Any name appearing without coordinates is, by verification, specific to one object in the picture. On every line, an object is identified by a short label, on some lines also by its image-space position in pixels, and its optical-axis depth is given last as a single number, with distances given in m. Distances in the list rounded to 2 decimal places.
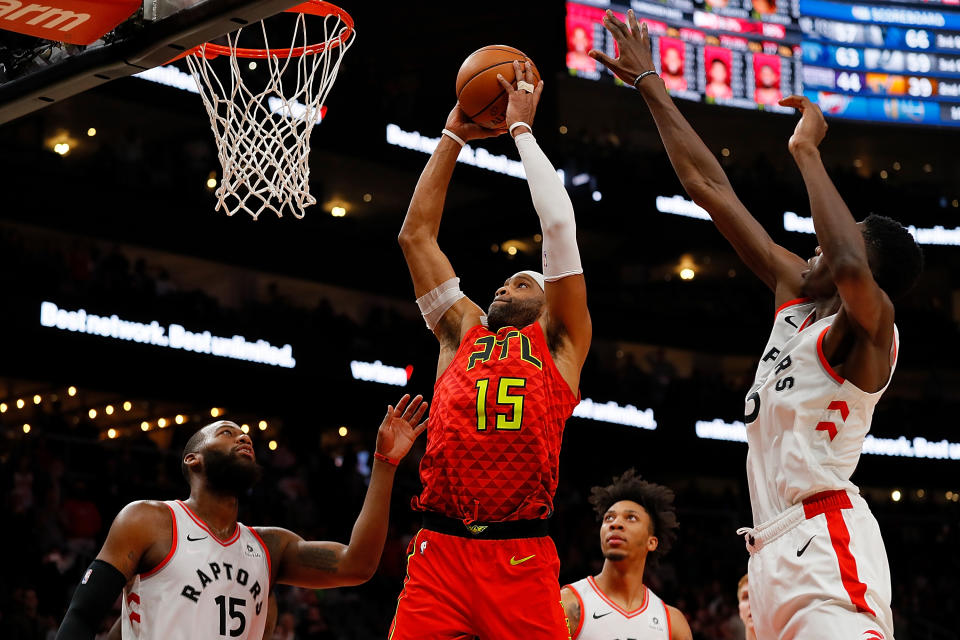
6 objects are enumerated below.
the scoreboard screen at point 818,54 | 19.52
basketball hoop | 5.66
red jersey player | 3.99
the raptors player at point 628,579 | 5.84
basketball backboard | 4.24
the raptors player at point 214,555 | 4.79
